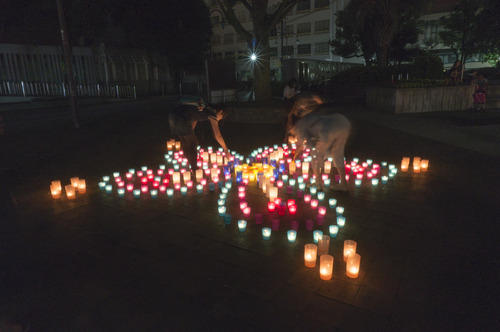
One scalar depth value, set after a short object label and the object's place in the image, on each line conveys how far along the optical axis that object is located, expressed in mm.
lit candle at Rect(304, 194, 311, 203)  5293
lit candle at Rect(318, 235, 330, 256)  3703
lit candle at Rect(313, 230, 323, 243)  3901
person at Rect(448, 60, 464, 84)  16336
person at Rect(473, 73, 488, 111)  14159
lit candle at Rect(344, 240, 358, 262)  3506
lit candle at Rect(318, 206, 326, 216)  4656
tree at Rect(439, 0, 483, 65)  29783
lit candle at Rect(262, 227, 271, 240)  4121
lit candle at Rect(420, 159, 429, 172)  7004
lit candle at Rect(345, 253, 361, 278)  3264
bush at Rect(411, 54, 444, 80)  16969
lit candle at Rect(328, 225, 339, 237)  4137
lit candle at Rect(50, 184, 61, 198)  5824
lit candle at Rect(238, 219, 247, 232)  4352
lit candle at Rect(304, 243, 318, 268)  3465
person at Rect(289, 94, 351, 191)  5234
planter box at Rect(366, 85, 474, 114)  14719
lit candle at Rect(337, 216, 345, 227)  4418
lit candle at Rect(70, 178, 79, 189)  6059
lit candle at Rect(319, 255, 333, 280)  3225
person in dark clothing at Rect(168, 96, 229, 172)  6348
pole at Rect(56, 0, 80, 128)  11600
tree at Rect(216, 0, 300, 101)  13266
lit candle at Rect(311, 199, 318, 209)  5070
